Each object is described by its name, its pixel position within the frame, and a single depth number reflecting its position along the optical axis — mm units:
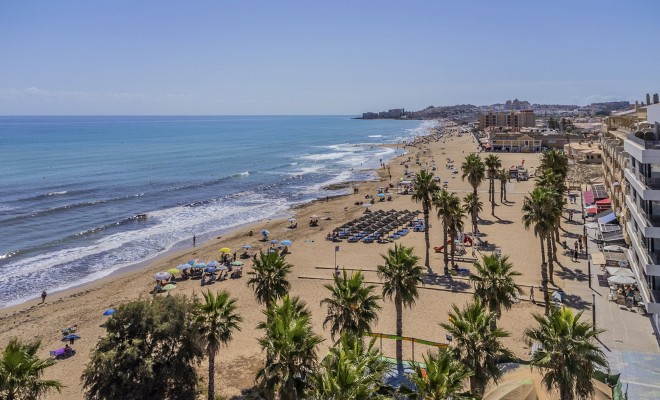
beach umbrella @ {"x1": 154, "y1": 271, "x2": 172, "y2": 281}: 34984
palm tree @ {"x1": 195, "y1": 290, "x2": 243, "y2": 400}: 16844
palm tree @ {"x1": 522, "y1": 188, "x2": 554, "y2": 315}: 27719
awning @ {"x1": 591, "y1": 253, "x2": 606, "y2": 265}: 32725
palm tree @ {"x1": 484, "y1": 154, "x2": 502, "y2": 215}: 52812
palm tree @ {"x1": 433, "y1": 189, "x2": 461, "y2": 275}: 33031
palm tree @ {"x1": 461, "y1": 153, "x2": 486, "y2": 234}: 46125
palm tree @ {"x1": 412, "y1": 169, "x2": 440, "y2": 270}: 34281
